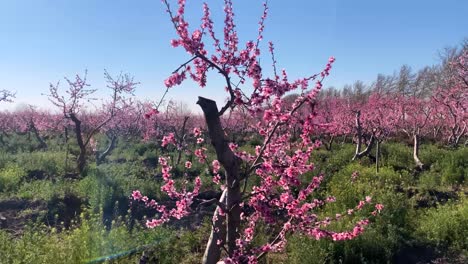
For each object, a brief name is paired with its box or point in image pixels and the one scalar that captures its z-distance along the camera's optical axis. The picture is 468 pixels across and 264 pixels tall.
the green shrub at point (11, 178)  9.18
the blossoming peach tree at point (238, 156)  2.95
